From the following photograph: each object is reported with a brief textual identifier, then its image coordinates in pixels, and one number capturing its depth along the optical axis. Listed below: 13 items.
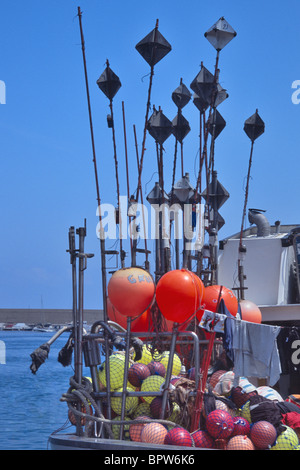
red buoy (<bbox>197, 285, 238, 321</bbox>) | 10.98
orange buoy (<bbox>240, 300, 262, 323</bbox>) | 12.41
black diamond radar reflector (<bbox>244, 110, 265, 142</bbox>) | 14.64
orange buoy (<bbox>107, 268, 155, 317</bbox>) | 9.71
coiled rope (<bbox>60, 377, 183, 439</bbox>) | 9.19
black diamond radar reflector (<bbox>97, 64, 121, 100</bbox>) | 11.28
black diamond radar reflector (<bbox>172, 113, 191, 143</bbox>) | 14.51
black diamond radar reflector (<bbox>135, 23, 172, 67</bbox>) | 10.67
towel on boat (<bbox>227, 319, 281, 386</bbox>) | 10.18
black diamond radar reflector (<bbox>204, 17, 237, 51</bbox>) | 11.98
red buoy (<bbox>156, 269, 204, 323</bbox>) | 9.52
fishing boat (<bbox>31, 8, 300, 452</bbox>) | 9.14
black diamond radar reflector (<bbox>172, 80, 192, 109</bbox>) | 14.09
